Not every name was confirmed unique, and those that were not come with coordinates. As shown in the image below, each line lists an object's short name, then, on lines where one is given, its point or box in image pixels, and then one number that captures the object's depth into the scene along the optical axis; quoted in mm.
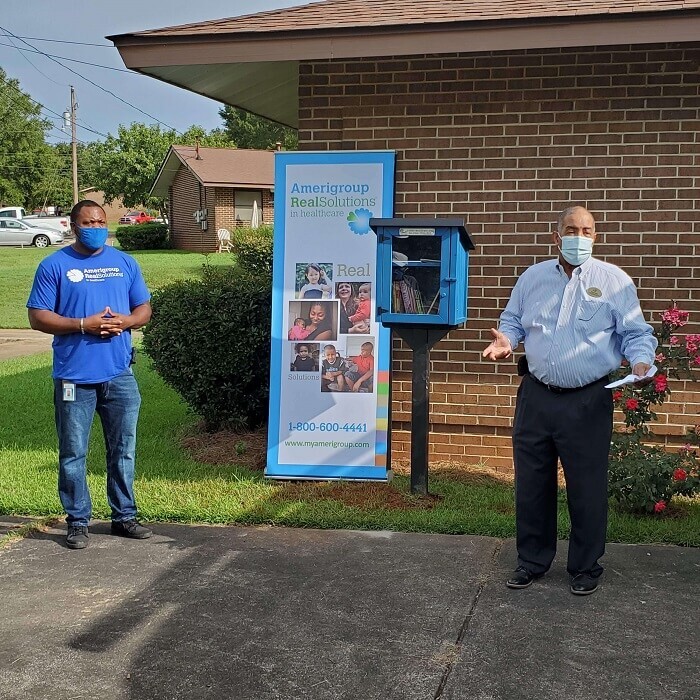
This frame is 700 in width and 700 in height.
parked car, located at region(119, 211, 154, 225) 66812
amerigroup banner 6758
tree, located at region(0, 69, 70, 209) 66938
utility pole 50625
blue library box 5891
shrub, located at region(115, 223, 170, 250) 42250
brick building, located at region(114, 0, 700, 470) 6438
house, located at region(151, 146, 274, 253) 40844
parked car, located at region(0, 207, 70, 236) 46812
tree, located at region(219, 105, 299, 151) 74112
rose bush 5625
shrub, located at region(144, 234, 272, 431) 7648
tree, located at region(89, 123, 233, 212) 57188
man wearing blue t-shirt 5387
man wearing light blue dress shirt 4547
